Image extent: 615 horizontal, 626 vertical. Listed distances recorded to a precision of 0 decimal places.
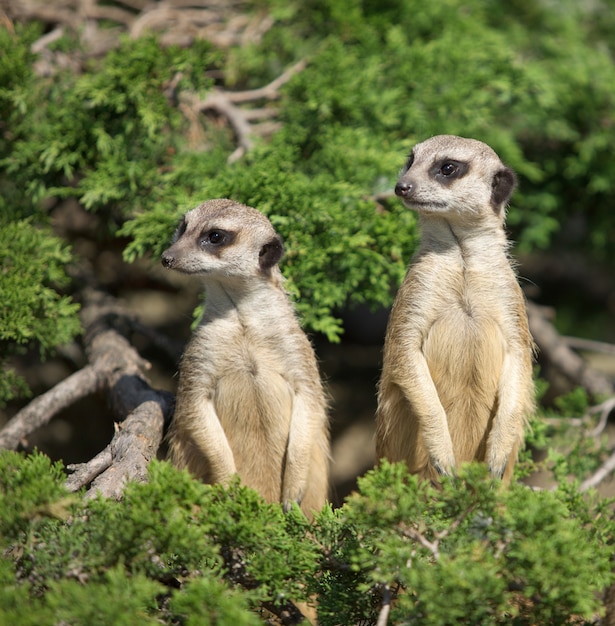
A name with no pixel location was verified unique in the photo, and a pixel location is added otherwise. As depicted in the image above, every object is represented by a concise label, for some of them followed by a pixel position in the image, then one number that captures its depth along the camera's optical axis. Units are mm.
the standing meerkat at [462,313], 7613
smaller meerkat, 7863
